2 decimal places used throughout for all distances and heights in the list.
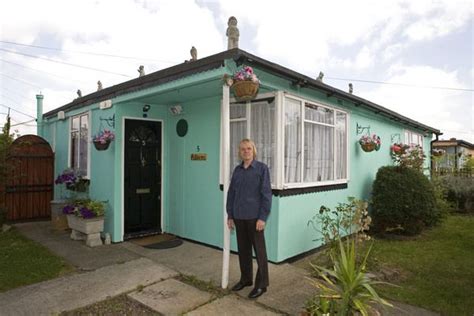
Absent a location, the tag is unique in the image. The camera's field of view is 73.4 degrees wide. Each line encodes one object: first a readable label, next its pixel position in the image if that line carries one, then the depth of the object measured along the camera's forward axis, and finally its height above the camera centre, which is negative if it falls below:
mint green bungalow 4.73 +0.27
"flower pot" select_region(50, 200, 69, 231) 6.98 -1.17
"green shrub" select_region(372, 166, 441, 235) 6.59 -0.82
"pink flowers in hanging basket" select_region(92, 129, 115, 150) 5.71 +0.42
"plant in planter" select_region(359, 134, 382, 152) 6.66 +0.41
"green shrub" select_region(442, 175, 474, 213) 10.03 -0.96
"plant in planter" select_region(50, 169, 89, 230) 6.80 -0.59
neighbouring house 14.16 +0.83
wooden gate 7.81 -0.43
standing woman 3.57 -0.48
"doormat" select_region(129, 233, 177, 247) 5.81 -1.45
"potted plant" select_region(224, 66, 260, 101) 3.64 +0.91
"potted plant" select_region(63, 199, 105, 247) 5.65 -1.03
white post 3.78 -0.10
